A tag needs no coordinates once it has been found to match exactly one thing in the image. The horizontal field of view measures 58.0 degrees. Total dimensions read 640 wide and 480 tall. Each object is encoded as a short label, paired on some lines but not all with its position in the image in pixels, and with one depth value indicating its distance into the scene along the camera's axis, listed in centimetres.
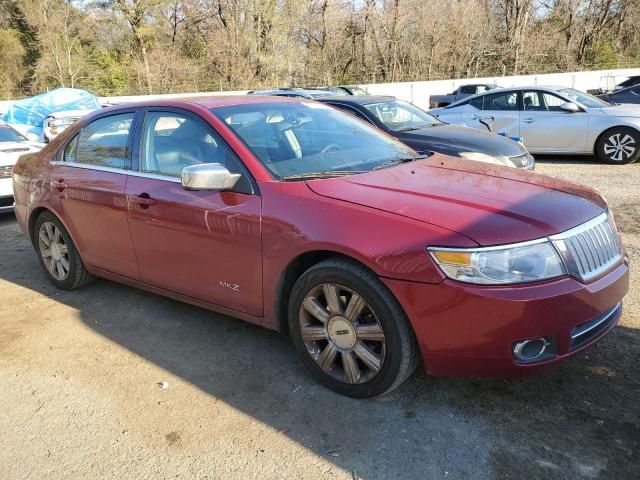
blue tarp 1527
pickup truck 2050
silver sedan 984
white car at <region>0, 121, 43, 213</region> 780
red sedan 268
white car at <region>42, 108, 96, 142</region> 1380
